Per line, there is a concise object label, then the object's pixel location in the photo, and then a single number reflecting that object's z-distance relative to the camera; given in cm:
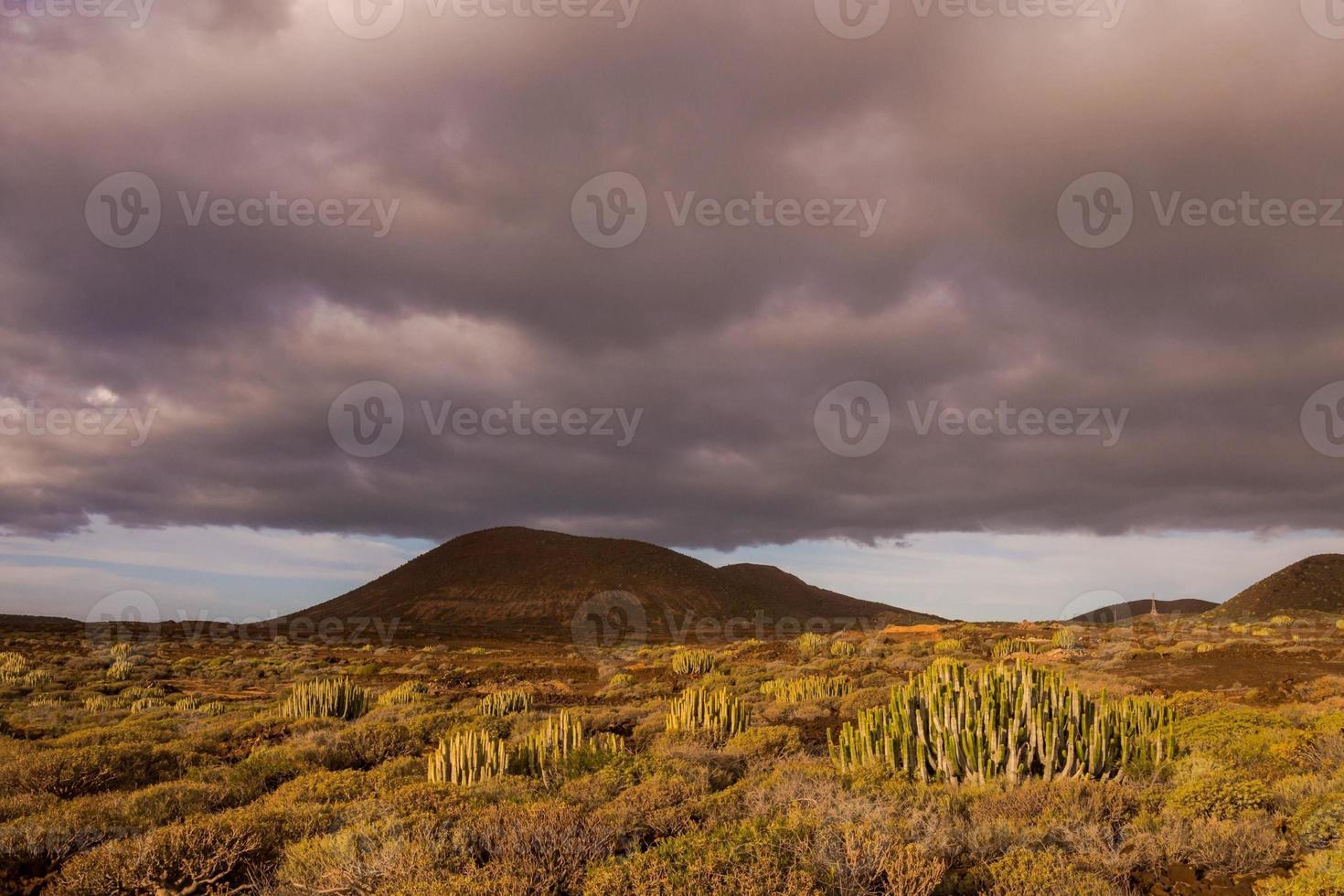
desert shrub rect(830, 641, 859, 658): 2984
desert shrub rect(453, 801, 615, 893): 582
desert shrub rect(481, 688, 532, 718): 1755
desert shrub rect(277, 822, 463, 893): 581
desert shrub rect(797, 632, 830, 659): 3078
